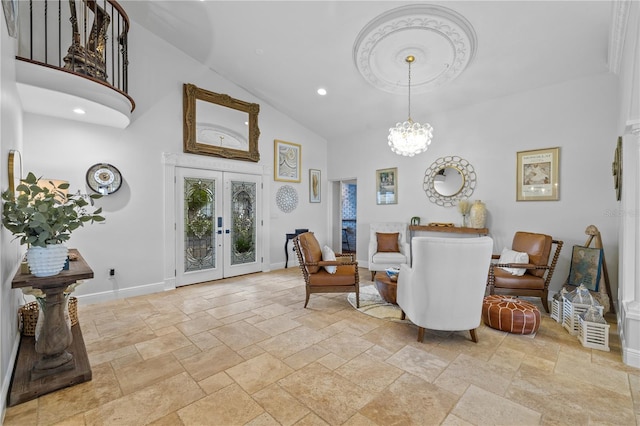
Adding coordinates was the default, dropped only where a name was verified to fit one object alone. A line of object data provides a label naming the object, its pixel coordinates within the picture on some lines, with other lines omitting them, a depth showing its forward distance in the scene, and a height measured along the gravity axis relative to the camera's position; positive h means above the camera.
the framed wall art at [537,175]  4.31 +0.53
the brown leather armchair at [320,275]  3.86 -0.87
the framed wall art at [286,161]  6.43 +1.10
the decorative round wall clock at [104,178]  4.19 +0.46
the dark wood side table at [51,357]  2.08 -1.16
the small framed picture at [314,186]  7.12 +0.58
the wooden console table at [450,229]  4.81 -0.35
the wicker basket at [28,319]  2.87 -1.07
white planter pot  2.09 -0.36
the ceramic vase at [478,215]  4.82 -0.09
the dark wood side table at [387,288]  3.70 -1.00
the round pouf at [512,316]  3.07 -1.14
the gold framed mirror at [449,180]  5.19 +0.53
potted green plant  2.03 -0.10
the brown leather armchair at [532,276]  3.70 -0.86
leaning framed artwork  3.53 -0.72
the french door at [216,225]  5.14 -0.29
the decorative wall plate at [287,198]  6.54 +0.25
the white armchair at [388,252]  5.29 -0.79
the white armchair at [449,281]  2.66 -0.67
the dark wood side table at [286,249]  6.66 -0.91
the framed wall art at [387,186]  6.18 +0.51
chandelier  3.92 +0.98
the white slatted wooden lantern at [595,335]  2.74 -1.20
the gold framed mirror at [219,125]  5.13 +1.60
